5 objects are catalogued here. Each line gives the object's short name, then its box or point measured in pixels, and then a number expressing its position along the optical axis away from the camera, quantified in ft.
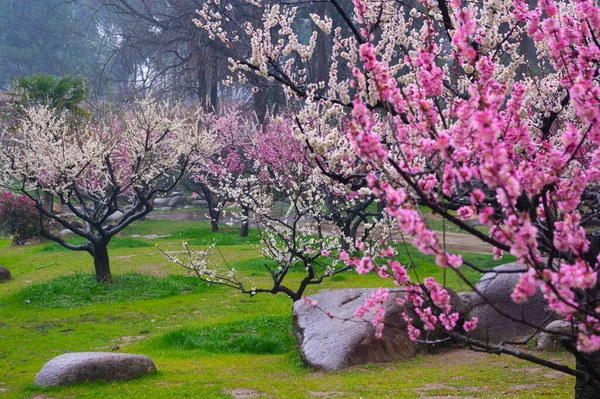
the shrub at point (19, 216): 69.00
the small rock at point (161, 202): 116.70
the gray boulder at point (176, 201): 115.85
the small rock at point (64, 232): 74.07
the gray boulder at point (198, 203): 114.01
